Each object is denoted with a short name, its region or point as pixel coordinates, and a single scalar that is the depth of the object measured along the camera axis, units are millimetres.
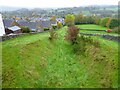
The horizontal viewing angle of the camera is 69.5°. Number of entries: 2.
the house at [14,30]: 18923
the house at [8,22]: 25223
